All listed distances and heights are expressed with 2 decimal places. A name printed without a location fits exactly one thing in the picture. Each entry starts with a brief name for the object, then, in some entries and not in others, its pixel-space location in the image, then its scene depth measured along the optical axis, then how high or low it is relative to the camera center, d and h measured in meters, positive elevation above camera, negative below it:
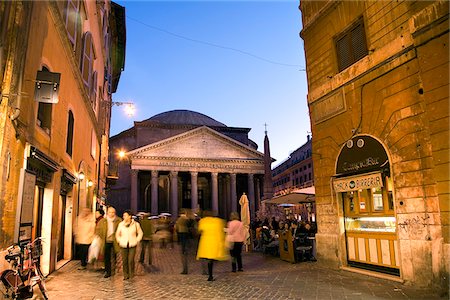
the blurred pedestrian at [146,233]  10.55 -0.75
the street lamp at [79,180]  11.74 +0.98
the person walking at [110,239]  8.20 -0.68
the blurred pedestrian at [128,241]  7.85 -0.70
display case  7.31 -0.46
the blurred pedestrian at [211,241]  7.49 -0.72
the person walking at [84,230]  9.13 -0.51
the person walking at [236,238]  8.80 -0.77
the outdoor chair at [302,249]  10.09 -1.23
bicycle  4.62 -0.83
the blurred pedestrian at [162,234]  16.23 -1.19
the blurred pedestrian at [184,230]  8.68 -0.58
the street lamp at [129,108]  16.62 +4.62
